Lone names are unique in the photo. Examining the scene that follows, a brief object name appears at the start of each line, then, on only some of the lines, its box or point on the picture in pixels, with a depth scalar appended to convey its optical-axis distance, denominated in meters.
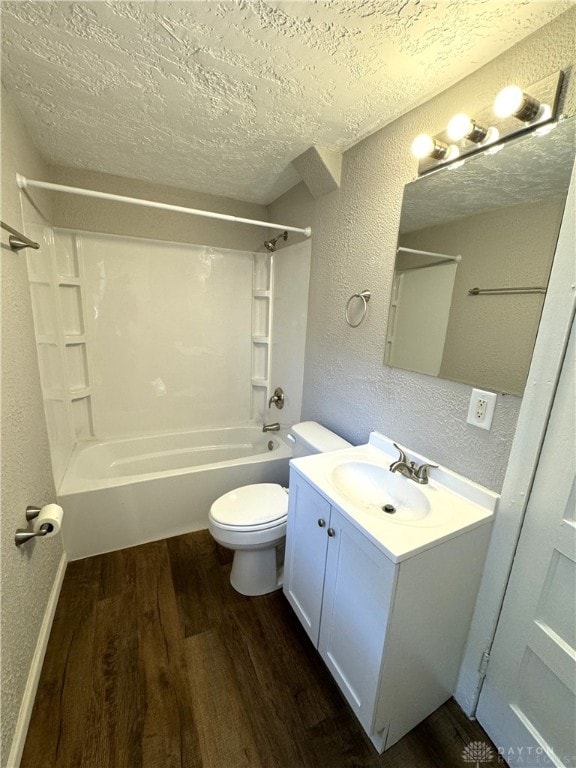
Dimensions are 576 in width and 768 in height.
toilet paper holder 1.04
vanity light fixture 0.86
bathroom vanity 0.92
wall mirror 0.90
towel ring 1.56
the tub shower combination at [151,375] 1.84
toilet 1.51
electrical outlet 1.03
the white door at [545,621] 0.86
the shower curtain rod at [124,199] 1.34
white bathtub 1.79
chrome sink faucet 1.22
